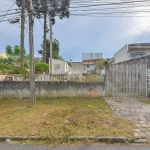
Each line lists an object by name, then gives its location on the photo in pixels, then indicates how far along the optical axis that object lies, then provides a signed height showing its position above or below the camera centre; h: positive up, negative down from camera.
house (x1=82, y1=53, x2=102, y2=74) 39.54 +2.78
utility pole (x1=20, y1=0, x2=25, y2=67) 14.64 +2.51
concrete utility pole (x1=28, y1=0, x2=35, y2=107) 5.74 +0.57
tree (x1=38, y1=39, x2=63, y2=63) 30.33 +5.66
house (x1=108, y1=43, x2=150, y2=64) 12.06 +2.38
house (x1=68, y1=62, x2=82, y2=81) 33.14 +1.86
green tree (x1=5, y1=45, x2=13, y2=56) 22.18 +4.03
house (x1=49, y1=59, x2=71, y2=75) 24.16 +1.48
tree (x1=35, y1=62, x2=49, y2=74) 18.63 +0.88
